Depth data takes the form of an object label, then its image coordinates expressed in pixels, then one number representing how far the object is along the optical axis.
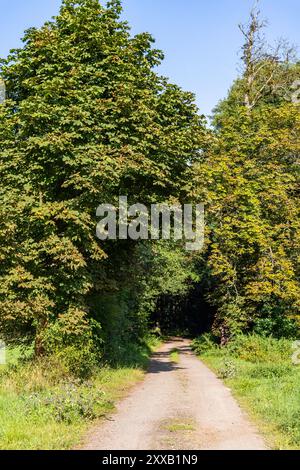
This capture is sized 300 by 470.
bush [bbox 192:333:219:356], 29.46
